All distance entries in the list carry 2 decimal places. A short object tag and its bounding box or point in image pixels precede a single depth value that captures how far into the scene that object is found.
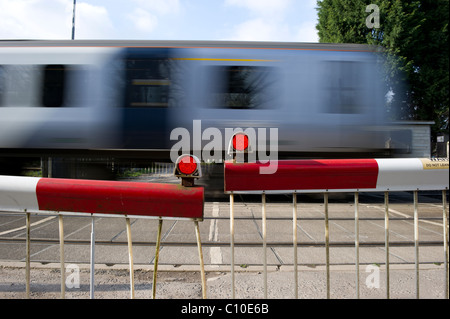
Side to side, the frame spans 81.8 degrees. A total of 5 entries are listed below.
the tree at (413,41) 16.20
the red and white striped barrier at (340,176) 1.64
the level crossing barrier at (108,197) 1.48
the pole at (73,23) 12.27
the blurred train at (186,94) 6.78
